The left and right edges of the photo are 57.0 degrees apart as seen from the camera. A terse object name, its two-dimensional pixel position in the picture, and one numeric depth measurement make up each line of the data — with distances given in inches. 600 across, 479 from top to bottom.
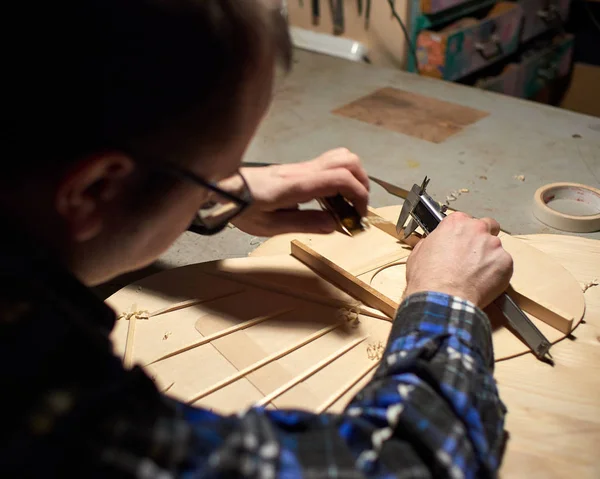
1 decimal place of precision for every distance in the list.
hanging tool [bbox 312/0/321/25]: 118.6
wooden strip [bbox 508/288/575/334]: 41.5
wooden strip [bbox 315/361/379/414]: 36.1
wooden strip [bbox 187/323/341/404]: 37.3
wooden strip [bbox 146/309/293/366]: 40.5
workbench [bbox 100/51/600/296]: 59.4
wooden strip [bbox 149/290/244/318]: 44.4
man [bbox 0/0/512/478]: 19.7
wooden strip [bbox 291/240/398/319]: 43.9
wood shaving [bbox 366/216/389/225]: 53.8
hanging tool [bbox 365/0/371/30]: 109.1
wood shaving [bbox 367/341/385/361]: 40.0
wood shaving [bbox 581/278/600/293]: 46.2
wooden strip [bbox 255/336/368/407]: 36.8
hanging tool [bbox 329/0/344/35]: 114.1
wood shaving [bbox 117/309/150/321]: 43.6
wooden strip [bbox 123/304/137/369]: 39.5
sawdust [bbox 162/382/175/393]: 37.5
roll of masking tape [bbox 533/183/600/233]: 55.9
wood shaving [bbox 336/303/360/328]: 43.4
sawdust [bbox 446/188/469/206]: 62.7
